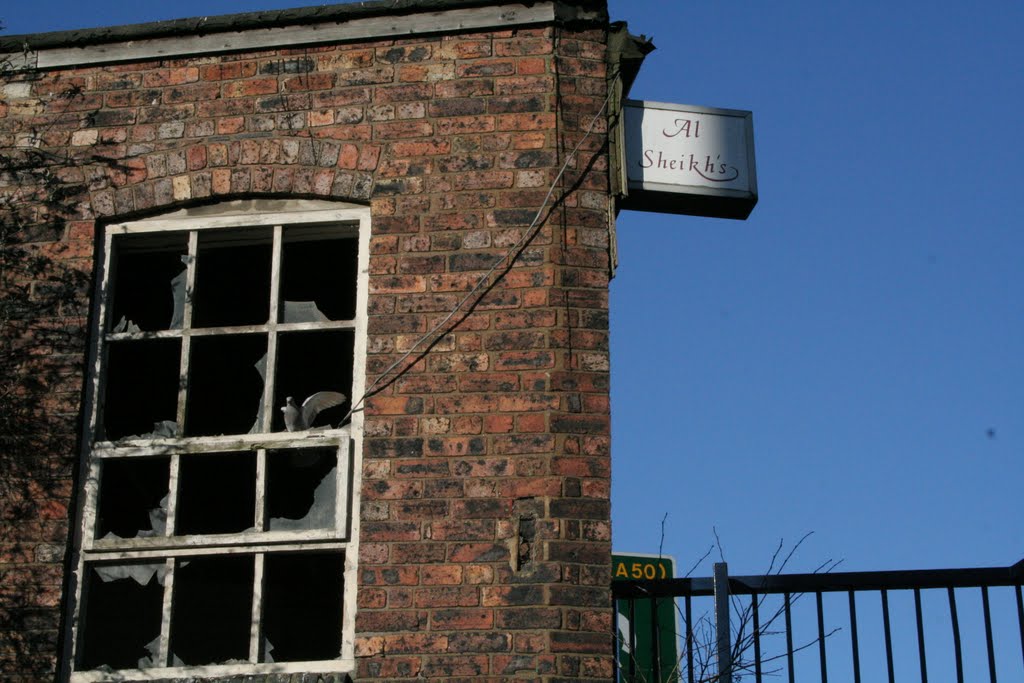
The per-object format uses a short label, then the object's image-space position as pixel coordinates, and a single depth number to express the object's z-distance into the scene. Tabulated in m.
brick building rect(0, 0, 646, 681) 5.48
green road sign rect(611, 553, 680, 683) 5.74
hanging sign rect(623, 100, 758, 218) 6.59
